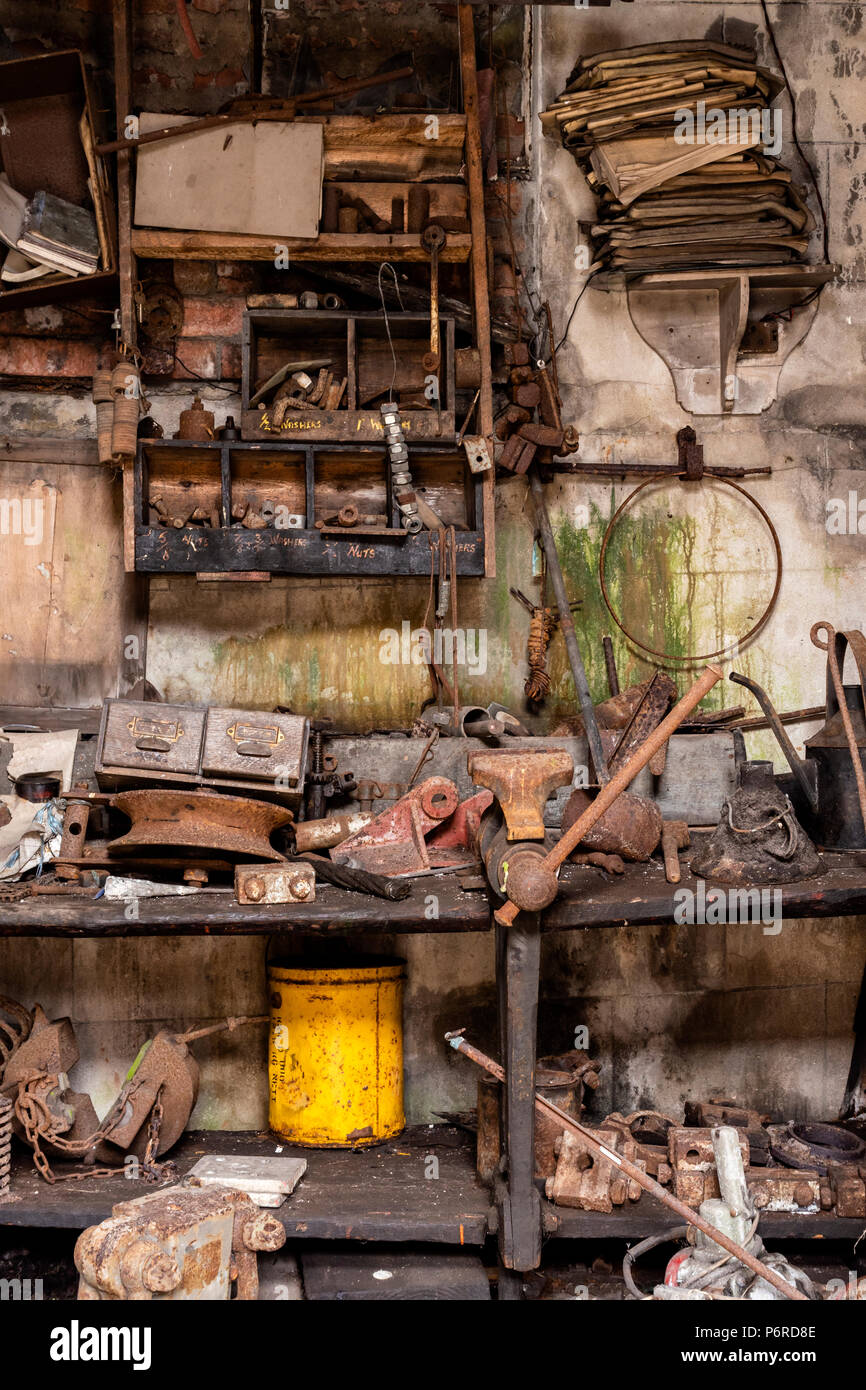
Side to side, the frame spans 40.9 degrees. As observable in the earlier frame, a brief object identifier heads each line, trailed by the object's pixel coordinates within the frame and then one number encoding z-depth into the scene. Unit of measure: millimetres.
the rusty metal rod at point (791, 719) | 4699
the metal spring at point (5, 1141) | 3916
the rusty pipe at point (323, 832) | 4191
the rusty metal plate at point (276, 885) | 3707
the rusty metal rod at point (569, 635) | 4359
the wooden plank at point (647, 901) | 3537
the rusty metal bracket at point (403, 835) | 4082
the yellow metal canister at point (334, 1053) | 4344
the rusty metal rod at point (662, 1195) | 3230
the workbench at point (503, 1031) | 3543
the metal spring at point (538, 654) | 4906
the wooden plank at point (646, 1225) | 3775
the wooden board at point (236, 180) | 4496
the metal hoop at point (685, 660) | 5074
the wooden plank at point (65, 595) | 4840
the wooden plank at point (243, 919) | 3541
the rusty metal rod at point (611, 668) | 4863
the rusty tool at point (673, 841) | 3924
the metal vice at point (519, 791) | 3398
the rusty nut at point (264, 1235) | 3439
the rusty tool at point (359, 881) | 3668
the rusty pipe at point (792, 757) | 4180
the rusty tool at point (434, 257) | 4570
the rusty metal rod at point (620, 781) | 3119
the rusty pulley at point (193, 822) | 3900
